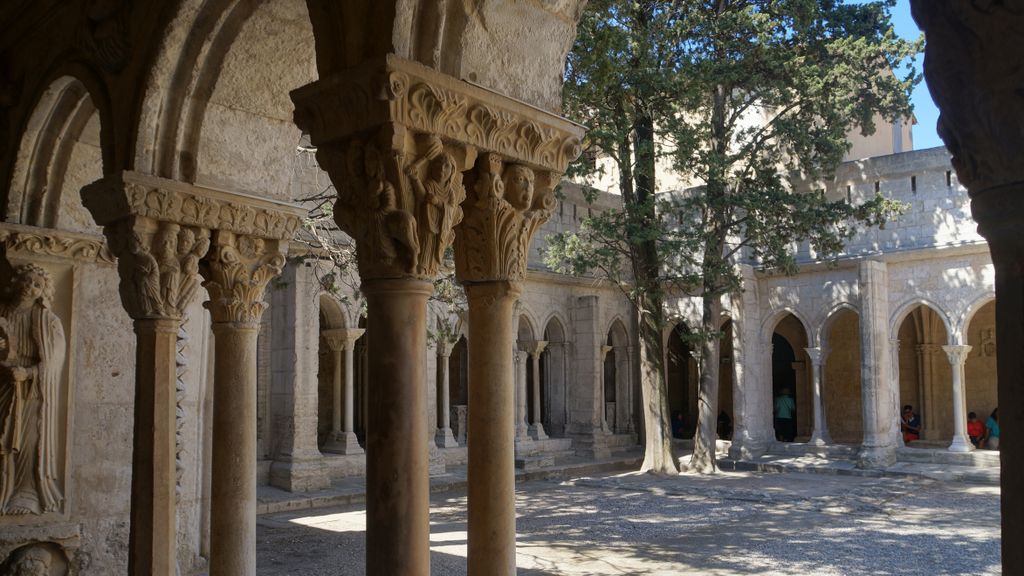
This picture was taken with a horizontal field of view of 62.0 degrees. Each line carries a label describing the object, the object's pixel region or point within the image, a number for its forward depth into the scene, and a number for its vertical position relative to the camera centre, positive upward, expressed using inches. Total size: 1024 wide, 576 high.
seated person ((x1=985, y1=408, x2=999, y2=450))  645.3 -69.5
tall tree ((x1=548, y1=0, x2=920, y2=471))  477.7 +133.1
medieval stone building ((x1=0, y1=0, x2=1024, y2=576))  111.7 +19.1
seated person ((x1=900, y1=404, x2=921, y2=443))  693.3 -66.0
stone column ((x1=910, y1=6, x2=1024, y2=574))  48.4 +11.6
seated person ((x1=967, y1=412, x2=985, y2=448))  657.0 -66.4
